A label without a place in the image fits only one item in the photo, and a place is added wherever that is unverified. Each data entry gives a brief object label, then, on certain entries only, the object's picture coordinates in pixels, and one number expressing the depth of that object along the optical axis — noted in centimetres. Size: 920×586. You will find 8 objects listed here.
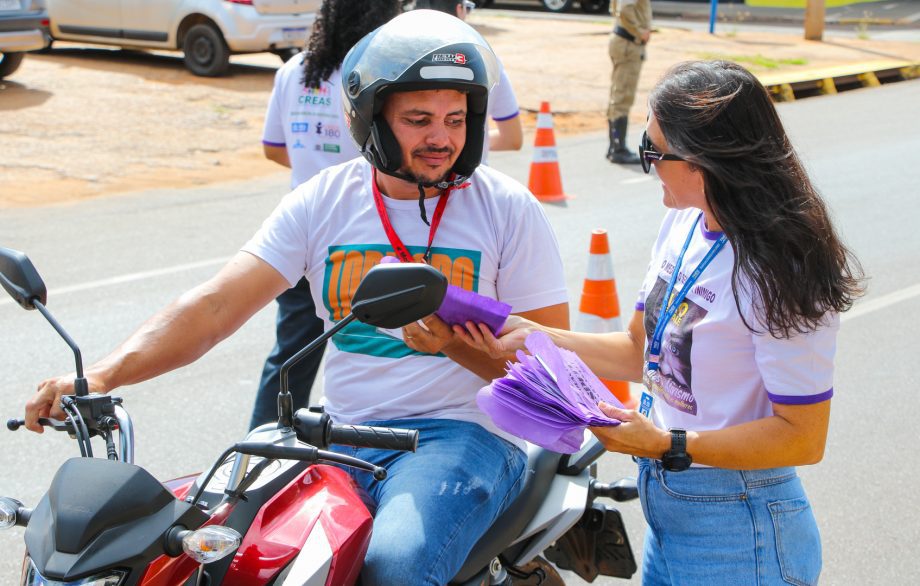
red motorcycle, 166
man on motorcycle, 260
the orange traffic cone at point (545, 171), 954
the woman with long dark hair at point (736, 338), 225
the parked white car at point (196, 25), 1354
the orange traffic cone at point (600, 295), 535
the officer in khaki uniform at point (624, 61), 1135
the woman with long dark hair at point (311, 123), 429
